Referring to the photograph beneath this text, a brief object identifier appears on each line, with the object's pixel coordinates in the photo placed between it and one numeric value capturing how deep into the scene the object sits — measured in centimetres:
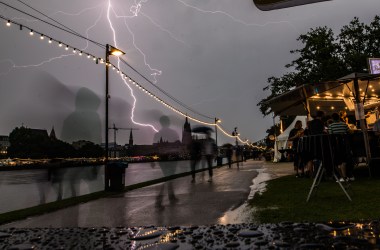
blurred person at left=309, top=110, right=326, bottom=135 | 855
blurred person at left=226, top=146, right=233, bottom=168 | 2676
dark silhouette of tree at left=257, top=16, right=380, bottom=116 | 3484
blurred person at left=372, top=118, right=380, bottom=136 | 884
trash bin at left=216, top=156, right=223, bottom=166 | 3278
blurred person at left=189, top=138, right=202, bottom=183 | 1008
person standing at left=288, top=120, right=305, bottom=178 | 1084
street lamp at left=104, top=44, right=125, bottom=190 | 1190
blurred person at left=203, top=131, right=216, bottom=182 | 1080
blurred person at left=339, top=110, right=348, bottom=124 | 1004
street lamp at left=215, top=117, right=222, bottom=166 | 3278
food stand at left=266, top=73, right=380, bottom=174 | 952
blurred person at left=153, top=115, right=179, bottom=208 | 820
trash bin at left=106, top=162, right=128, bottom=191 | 1067
